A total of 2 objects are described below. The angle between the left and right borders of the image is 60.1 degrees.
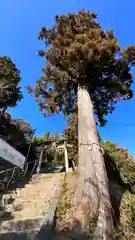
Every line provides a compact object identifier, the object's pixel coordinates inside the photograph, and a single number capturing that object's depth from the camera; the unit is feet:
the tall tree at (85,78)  11.94
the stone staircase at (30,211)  7.81
